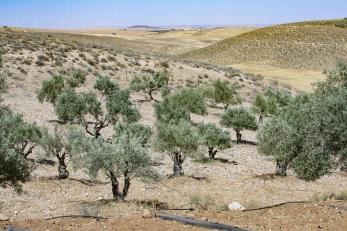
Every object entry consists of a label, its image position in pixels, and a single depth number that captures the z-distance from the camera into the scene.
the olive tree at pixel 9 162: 16.08
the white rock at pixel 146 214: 13.67
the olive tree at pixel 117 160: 19.02
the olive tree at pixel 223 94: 49.25
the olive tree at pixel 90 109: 32.09
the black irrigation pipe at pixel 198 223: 12.46
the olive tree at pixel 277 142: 24.55
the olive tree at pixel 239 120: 36.94
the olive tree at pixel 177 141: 25.55
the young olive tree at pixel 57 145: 23.39
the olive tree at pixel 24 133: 21.47
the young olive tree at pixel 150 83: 48.91
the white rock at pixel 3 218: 14.50
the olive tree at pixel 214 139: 30.36
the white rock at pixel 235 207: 15.95
